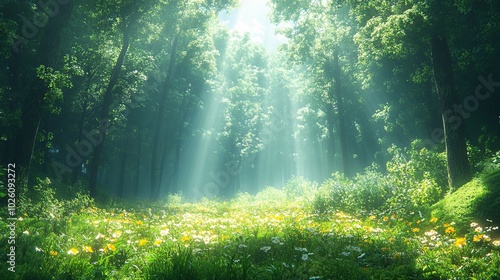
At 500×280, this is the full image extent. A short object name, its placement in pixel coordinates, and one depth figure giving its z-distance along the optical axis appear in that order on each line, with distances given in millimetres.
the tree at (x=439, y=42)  10172
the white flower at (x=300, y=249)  5620
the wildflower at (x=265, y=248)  5698
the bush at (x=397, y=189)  10297
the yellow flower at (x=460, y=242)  5512
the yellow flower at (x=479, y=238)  5473
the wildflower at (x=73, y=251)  4768
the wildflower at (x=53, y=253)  4777
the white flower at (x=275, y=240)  6111
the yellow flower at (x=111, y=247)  5146
